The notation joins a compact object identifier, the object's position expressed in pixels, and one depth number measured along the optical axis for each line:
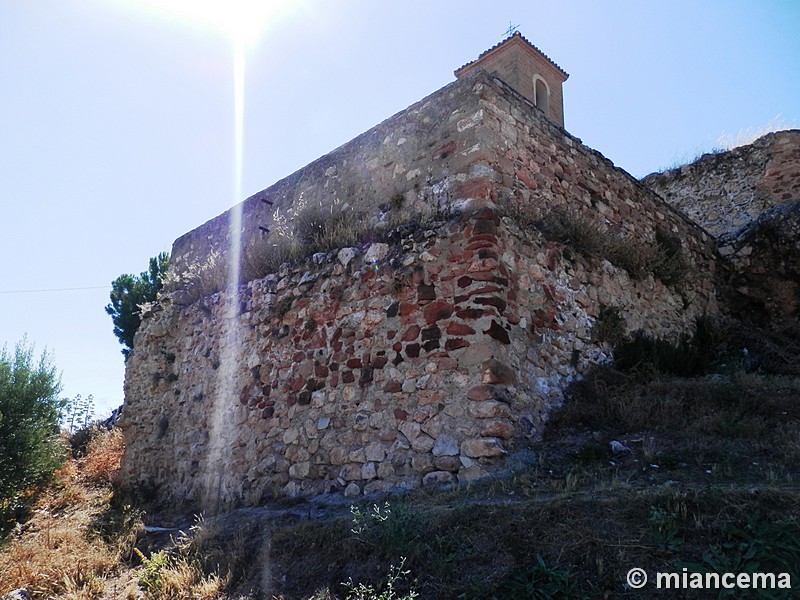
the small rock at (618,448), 5.09
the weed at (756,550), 3.07
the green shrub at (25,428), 8.11
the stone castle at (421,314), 5.66
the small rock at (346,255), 6.87
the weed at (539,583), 3.24
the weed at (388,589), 3.56
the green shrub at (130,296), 16.92
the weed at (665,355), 6.88
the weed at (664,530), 3.35
